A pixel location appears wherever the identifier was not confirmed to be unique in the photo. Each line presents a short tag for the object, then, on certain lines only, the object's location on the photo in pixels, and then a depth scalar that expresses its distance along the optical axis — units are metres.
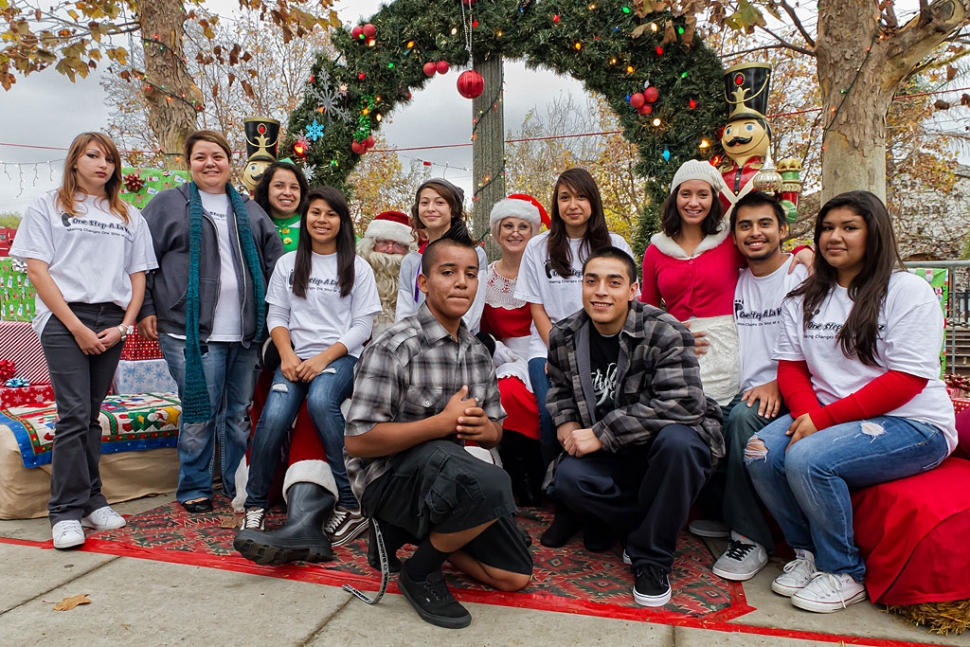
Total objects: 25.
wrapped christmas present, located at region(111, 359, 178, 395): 4.97
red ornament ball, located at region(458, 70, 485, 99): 5.20
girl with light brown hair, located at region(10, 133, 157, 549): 2.99
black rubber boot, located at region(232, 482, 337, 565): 2.48
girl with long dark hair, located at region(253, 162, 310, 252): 4.08
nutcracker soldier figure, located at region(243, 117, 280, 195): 5.39
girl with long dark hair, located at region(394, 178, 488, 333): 3.80
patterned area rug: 2.40
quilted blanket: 3.46
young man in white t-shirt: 2.81
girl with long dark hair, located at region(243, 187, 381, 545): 3.16
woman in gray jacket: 3.41
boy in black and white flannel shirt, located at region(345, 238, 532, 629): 2.23
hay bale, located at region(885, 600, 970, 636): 2.18
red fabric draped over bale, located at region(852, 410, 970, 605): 2.23
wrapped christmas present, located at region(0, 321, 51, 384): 5.98
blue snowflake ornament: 5.62
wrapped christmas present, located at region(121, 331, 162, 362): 5.18
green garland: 4.64
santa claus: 4.25
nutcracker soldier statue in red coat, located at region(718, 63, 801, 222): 4.28
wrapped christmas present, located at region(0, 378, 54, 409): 4.00
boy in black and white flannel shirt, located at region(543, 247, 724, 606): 2.51
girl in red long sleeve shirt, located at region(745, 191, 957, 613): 2.43
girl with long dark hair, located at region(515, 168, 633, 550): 3.57
